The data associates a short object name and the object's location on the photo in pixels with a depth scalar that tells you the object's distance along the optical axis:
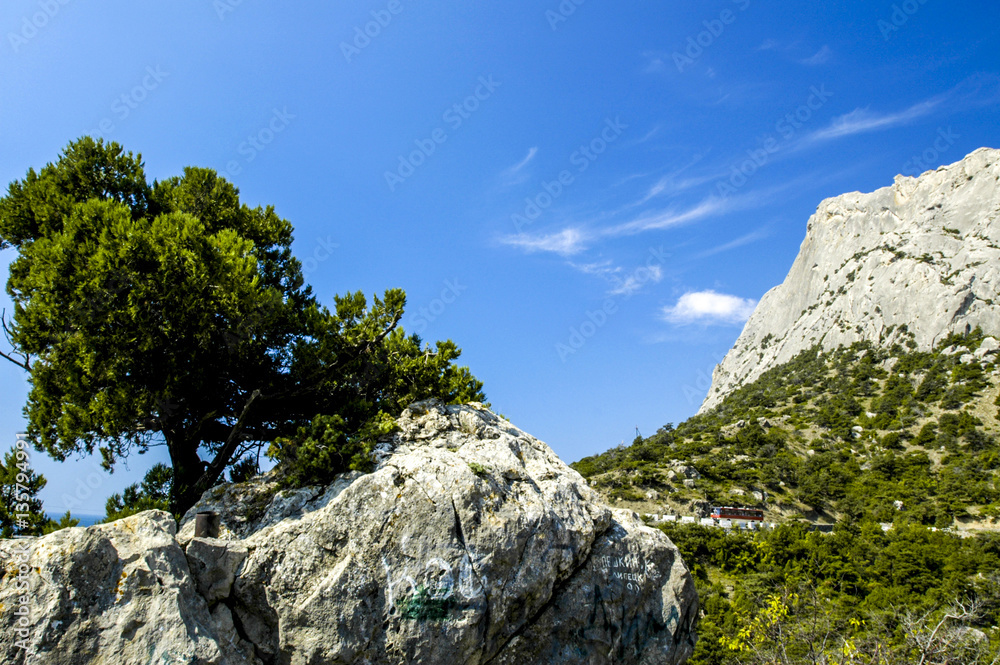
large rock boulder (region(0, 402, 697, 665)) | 8.02
